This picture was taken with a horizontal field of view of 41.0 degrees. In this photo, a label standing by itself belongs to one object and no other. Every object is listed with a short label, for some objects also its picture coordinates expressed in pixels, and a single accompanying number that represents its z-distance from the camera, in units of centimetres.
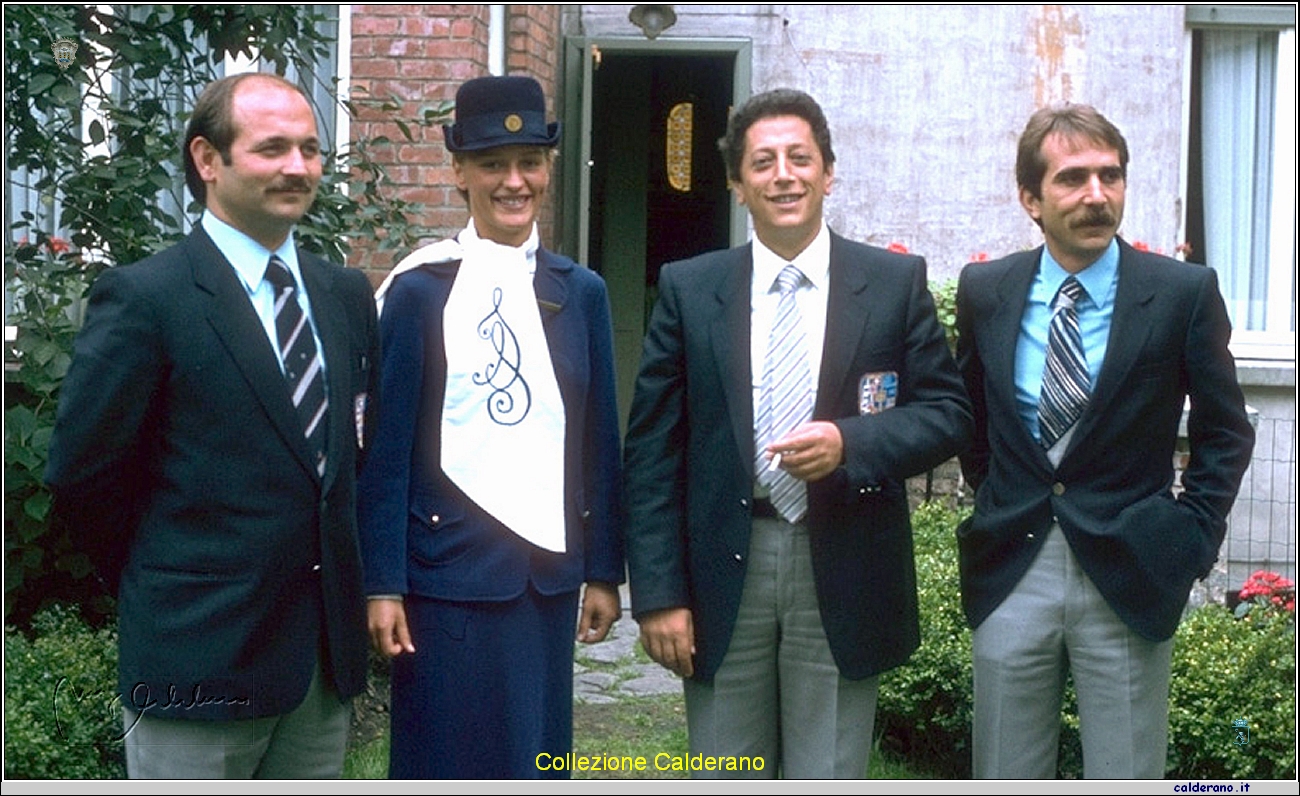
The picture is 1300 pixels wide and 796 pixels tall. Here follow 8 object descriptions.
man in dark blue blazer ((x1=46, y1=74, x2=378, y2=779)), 351
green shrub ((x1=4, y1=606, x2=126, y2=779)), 500
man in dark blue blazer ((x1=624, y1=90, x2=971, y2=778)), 396
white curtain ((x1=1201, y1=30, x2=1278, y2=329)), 959
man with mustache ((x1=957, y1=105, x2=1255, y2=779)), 404
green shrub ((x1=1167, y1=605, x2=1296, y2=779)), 558
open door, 1095
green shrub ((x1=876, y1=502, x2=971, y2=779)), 602
